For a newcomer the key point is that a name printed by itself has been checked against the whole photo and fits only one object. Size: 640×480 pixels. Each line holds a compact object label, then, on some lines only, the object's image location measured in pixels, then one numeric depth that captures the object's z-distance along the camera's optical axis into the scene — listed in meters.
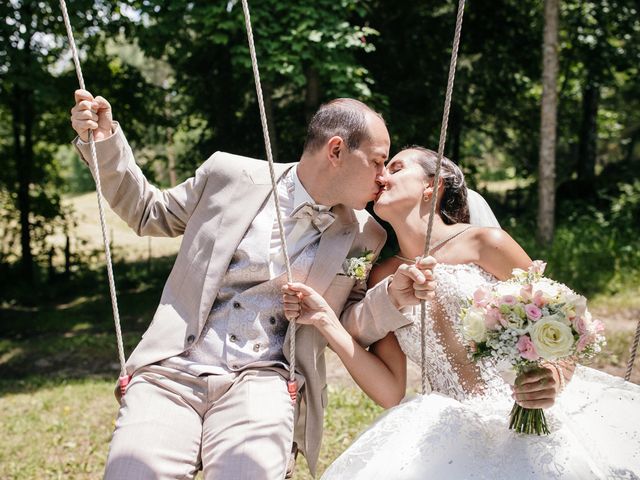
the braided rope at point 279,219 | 2.53
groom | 2.63
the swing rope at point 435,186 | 2.36
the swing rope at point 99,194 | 2.59
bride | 2.41
